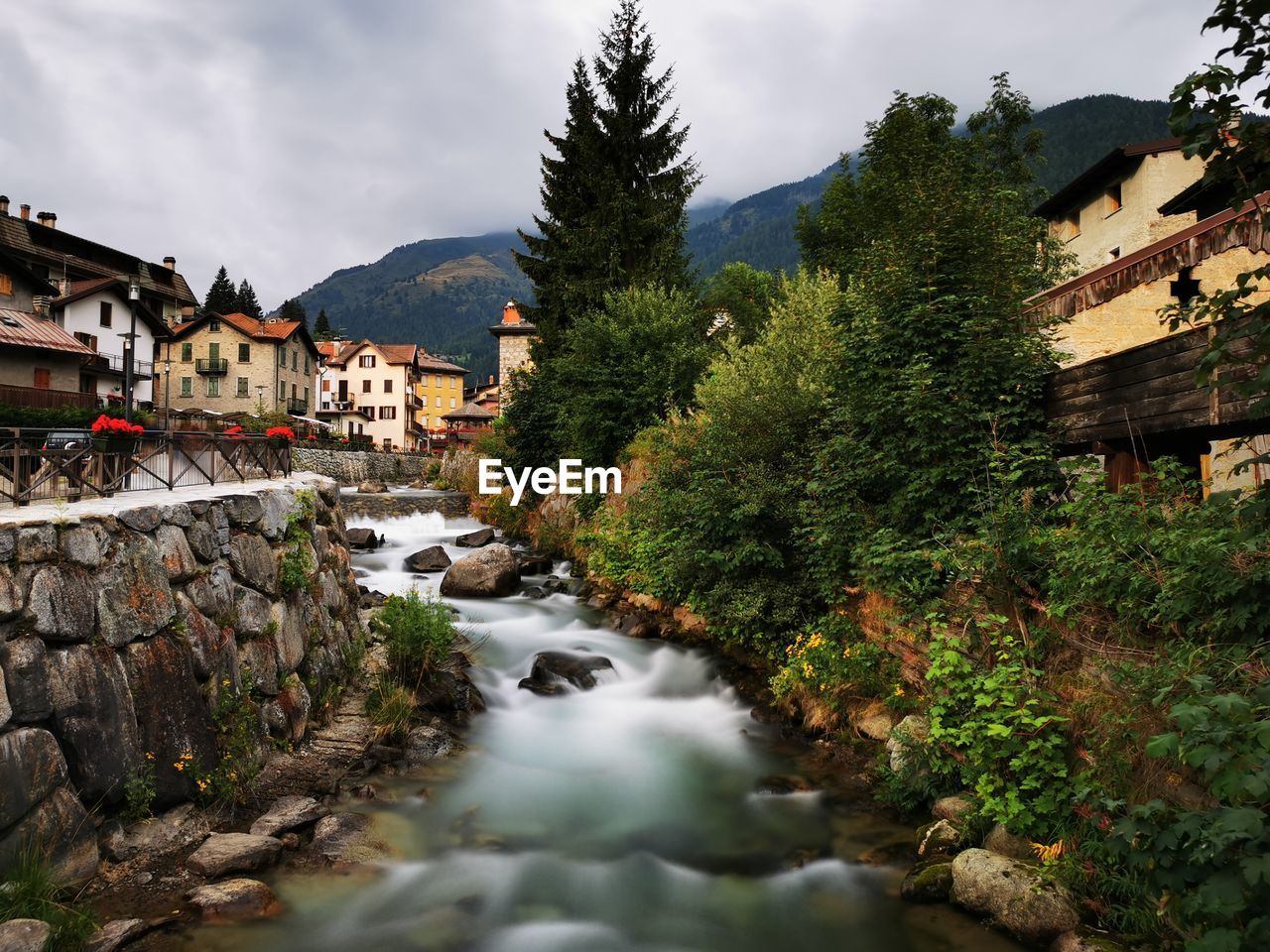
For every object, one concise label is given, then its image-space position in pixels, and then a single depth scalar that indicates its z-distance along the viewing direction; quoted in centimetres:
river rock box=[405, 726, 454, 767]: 1040
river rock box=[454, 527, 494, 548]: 2548
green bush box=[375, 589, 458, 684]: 1203
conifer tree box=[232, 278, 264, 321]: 9044
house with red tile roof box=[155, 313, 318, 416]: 5991
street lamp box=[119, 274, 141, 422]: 2118
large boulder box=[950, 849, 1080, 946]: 636
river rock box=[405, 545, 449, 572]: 2153
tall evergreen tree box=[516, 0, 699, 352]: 2969
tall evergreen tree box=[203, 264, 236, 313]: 8725
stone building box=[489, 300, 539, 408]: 5753
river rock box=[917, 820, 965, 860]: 773
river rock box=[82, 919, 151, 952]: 580
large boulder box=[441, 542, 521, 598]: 1895
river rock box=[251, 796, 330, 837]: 780
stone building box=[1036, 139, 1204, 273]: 2747
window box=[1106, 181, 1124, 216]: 3011
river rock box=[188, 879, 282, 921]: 653
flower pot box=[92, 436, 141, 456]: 1006
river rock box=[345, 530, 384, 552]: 2402
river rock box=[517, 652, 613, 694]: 1370
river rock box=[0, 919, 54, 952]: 537
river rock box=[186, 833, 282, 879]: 696
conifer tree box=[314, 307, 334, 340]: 10707
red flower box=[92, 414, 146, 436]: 1023
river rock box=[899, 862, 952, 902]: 720
